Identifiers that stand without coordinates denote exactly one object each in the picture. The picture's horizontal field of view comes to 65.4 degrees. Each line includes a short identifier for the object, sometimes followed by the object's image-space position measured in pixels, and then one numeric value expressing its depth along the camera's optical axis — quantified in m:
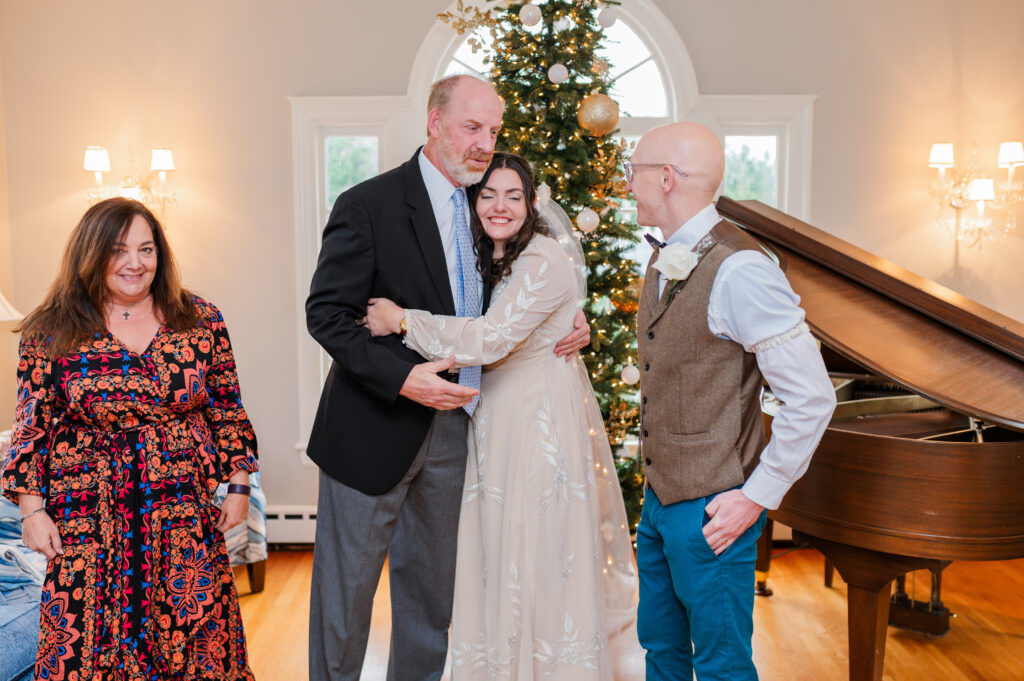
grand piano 2.38
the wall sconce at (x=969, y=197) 4.90
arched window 4.88
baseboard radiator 5.04
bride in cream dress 2.31
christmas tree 3.89
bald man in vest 1.82
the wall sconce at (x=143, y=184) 4.71
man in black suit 2.17
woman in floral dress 2.10
